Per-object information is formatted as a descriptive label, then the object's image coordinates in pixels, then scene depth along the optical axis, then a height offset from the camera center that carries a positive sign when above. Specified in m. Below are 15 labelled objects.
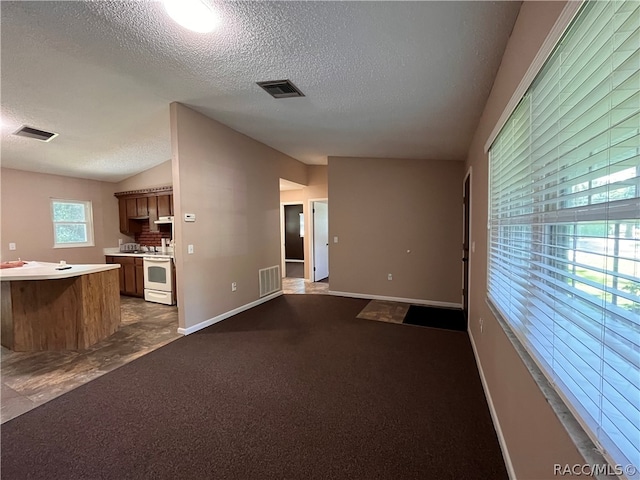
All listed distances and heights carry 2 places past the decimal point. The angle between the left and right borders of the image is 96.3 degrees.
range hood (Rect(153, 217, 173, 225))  5.35 +0.21
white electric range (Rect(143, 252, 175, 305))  4.95 -0.84
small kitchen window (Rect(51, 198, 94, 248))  5.41 +0.19
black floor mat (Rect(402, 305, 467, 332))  3.93 -1.34
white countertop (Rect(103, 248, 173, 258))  5.32 -0.44
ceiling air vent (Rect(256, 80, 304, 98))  2.68 +1.37
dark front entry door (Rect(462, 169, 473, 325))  4.20 -0.21
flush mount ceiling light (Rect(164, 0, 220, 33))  1.77 +1.40
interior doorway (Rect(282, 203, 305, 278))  10.28 -0.17
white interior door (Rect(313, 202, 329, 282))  6.87 -0.28
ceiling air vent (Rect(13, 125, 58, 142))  3.59 +1.30
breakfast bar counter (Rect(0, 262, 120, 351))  3.13 -0.87
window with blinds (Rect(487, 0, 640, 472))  0.72 +0.01
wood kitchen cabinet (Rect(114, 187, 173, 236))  5.48 +0.49
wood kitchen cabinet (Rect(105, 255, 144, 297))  5.46 -0.86
